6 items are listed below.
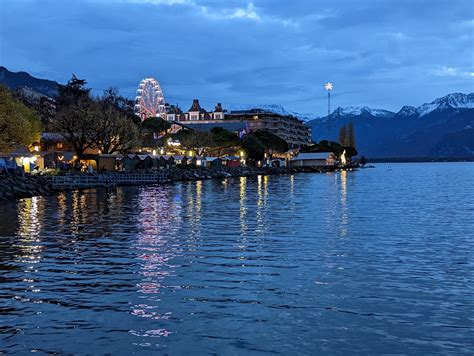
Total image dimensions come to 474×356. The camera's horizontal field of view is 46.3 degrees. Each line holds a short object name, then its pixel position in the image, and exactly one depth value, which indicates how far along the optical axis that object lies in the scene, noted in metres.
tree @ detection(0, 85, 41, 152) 65.97
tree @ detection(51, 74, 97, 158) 86.25
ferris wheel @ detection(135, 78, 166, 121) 153.75
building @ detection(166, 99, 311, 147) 192.89
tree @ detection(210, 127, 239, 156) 161.11
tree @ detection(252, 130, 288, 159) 193.38
